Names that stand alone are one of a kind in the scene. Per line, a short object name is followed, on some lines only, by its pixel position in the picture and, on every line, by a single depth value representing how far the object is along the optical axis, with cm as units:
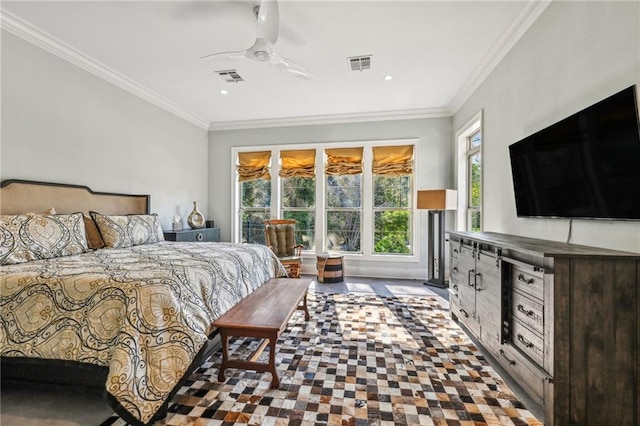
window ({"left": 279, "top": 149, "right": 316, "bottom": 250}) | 537
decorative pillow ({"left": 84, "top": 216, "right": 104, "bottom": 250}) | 294
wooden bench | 186
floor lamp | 409
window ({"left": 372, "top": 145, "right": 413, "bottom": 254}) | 500
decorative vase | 488
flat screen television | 142
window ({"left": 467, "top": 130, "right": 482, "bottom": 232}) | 411
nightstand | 410
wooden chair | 480
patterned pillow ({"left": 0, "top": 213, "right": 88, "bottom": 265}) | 215
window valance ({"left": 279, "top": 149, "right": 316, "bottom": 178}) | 533
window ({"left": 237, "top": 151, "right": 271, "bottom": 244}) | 555
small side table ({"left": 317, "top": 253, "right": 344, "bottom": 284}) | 463
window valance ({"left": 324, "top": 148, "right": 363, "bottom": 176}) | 515
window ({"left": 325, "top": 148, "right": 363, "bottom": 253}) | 519
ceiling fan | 223
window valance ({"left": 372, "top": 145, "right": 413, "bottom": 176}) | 497
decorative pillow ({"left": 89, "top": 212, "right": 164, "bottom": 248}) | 297
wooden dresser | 137
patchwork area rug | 162
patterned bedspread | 150
